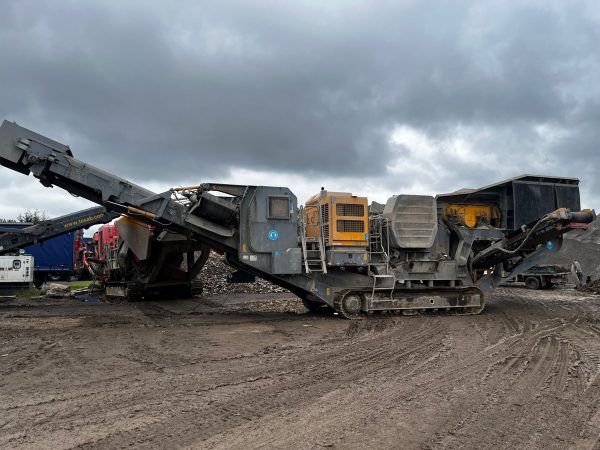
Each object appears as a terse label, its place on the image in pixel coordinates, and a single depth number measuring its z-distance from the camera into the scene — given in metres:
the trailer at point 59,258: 26.11
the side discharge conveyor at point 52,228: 14.90
